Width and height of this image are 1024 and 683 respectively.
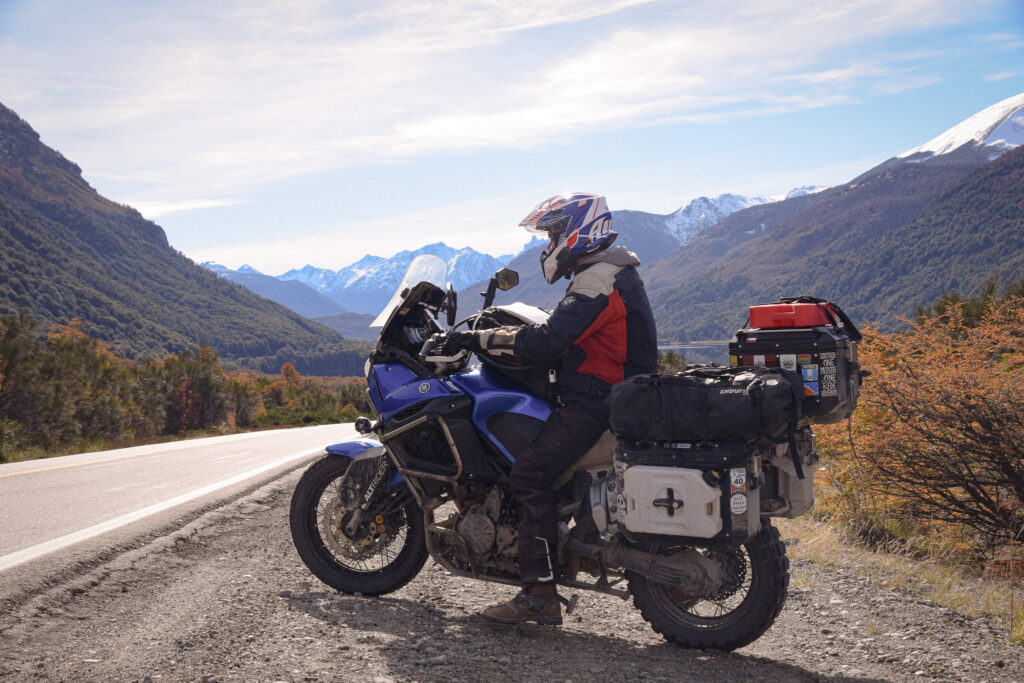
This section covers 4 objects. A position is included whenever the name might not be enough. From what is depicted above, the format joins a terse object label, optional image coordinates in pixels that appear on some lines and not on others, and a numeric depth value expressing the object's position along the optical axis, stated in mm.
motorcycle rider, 4457
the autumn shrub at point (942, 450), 7586
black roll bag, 3898
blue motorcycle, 4031
